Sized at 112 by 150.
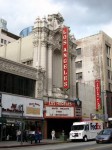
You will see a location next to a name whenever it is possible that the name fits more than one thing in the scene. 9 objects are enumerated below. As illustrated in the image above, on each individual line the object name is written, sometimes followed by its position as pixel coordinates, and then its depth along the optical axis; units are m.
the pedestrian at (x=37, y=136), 37.00
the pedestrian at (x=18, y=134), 38.43
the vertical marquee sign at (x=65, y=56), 49.08
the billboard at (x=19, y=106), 39.03
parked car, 33.38
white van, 39.88
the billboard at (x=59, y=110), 45.91
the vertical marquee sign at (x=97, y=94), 60.56
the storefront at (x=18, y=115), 39.16
